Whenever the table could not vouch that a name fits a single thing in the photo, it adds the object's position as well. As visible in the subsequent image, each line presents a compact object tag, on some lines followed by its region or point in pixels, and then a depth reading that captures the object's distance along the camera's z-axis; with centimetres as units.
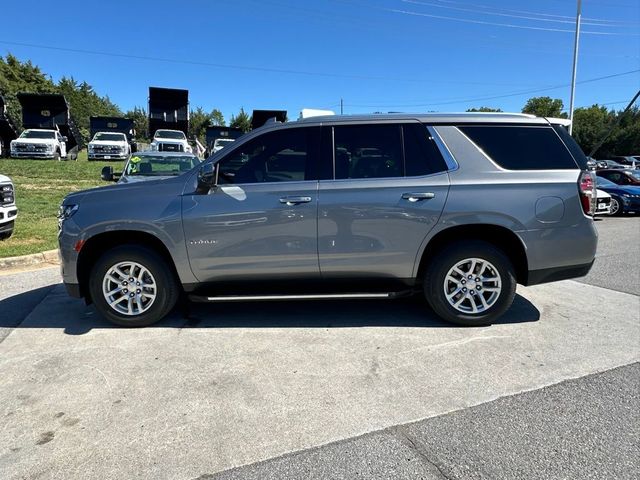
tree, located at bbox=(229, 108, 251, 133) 6809
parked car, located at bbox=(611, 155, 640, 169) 3921
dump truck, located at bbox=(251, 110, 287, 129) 2817
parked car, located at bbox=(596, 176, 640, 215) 1500
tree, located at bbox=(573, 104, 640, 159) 5394
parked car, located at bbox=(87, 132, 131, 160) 2425
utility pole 2475
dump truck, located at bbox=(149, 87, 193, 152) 2589
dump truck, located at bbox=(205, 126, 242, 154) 2923
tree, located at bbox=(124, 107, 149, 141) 6510
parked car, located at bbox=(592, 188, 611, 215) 1491
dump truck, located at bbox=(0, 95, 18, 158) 2362
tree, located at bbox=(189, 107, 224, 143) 6744
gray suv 427
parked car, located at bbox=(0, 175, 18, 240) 758
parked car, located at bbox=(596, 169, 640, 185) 1620
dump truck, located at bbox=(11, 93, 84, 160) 2246
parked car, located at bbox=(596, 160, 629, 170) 3077
